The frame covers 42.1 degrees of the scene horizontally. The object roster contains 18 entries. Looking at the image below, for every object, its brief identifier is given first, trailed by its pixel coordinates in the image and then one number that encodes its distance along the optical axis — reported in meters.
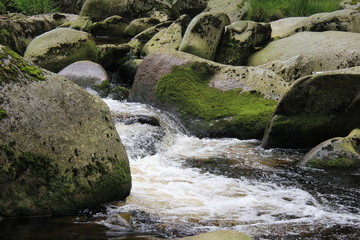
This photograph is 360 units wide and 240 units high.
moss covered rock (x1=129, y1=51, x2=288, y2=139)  10.27
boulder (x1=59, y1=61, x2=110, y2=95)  12.90
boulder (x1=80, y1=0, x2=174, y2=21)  24.23
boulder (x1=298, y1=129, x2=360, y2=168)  7.88
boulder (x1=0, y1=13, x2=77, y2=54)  15.31
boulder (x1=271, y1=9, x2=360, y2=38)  15.48
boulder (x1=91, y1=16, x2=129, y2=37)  21.11
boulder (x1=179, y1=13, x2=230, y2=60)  13.97
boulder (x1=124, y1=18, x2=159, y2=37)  21.19
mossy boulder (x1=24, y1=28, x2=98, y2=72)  13.98
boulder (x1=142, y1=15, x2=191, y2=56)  15.39
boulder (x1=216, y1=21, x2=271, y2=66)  14.53
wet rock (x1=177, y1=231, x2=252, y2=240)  3.89
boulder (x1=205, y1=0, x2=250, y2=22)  21.52
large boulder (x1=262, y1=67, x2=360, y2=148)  9.01
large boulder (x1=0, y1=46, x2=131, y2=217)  4.90
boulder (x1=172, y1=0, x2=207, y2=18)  25.95
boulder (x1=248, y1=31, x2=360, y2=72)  12.74
